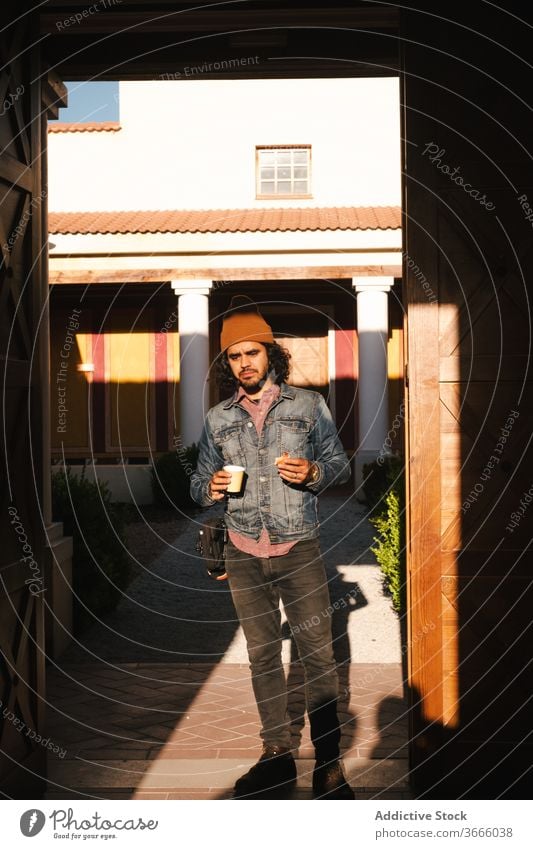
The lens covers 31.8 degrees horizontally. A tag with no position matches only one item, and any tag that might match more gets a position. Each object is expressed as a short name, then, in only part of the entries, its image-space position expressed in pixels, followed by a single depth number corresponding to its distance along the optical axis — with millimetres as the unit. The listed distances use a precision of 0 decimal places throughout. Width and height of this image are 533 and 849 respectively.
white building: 17844
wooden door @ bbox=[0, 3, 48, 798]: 4117
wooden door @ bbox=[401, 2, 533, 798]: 4219
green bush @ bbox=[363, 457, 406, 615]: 7496
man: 4227
